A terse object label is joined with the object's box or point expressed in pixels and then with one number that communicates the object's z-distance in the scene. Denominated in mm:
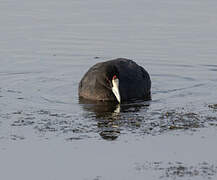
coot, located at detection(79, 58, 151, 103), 22641
